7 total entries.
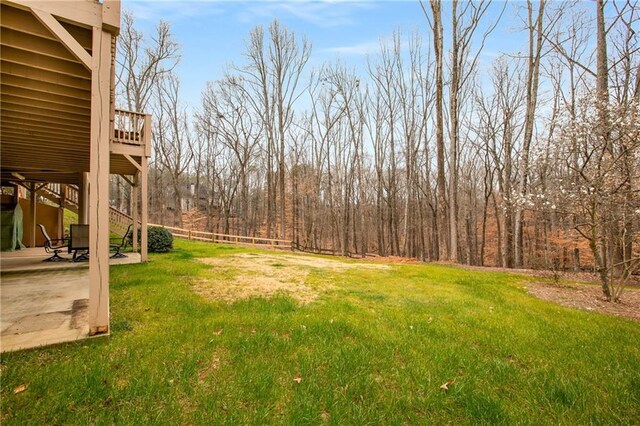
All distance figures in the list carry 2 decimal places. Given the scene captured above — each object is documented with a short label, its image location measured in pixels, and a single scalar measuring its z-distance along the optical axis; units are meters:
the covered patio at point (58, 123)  2.91
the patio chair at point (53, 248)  7.58
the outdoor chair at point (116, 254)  8.07
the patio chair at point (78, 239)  7.33
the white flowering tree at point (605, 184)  5.18
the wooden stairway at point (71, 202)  13.05
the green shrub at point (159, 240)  9.56
